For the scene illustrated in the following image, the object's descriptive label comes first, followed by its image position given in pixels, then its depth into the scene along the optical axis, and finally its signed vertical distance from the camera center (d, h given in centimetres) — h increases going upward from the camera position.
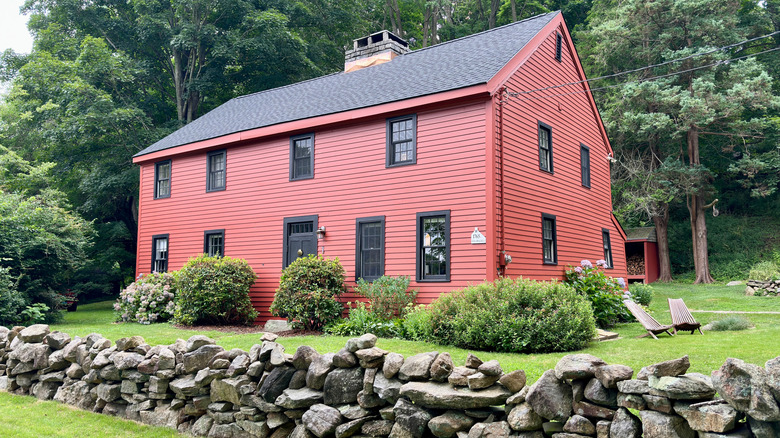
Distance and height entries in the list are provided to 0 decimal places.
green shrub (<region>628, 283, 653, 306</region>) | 1672 -90
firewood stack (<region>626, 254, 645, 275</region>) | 2887 -2
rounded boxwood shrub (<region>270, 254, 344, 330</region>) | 1282 -71
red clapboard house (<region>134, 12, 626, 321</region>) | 1259 +235
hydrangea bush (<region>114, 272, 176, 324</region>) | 1619 -115
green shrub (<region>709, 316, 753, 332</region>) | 1097 -116
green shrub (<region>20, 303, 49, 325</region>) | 1478 -143
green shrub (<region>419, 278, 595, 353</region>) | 912 -91
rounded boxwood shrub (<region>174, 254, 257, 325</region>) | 1440 -76
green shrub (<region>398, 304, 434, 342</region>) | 1029 -119
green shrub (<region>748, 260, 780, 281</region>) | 1989 -27
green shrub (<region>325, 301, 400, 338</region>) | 1150 -131
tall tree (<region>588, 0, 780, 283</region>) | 2395 +847
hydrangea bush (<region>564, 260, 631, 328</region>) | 1298 -66
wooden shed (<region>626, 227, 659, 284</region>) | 2788 +52
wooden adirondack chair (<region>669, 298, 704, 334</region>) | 1070 -103
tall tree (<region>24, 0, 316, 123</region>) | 2711 +1082
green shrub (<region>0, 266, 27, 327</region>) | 1431 -107
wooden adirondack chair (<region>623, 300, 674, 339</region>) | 1035 -107
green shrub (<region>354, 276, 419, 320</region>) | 1254 -77
